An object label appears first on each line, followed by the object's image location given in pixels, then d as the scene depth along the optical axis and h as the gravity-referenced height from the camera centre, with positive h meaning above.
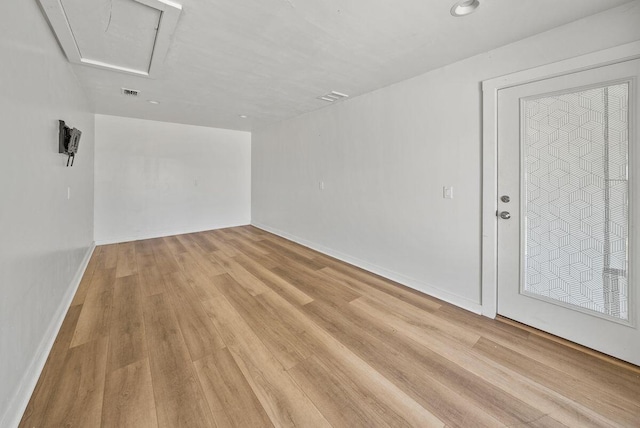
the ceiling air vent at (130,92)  3.22 +1.61
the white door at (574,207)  1.68 +0.06
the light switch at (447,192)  2.51 +0.23
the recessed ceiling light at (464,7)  1.62 +1.39
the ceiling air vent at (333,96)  3.29 +1.62
